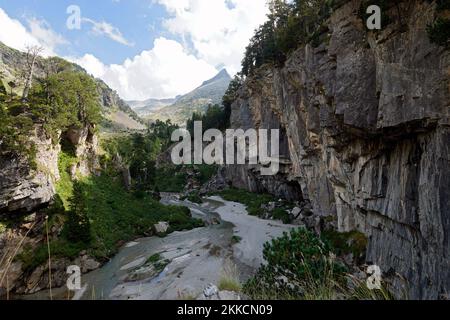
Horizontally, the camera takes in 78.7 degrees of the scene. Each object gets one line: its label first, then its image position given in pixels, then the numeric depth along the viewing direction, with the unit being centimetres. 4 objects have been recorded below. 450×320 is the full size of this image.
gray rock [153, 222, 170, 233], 3803
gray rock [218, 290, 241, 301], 556
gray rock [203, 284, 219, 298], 565
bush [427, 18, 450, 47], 980
